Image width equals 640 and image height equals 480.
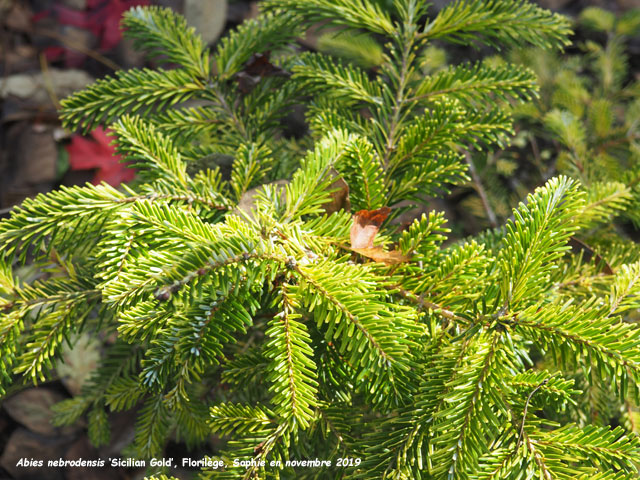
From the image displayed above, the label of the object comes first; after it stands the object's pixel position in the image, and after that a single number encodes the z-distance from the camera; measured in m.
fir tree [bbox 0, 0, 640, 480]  0.69
